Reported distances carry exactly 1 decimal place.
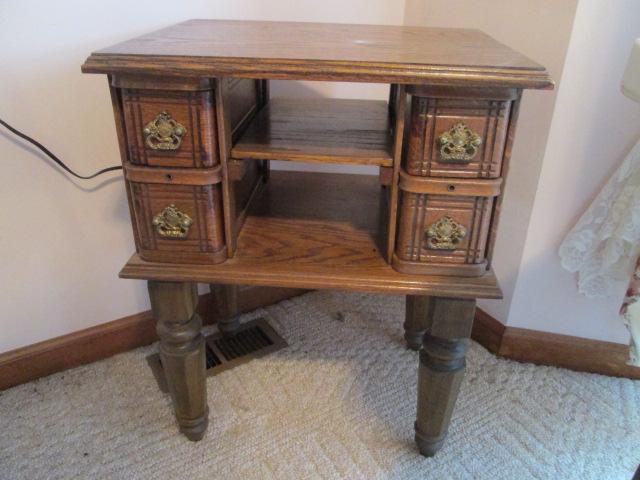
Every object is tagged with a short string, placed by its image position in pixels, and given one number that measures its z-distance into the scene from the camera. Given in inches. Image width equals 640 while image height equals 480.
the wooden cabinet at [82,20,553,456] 24.5
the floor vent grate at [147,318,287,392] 45.0
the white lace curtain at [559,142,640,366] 34.9
